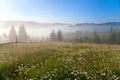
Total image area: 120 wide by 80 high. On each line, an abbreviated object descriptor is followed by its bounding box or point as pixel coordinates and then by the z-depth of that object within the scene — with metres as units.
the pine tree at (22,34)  57.34
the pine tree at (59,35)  62.12
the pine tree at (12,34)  59.12
